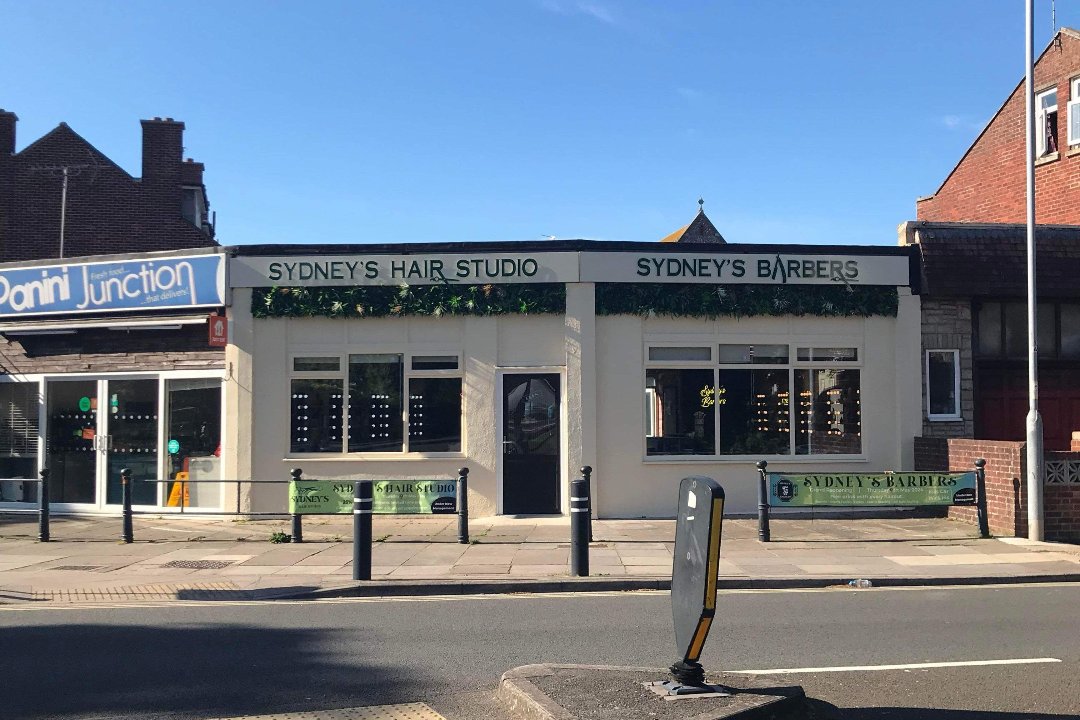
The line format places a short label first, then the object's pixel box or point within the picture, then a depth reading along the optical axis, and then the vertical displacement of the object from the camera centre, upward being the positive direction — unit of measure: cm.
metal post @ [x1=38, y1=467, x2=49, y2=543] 1377 -141
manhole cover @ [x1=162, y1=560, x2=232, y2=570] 1164 -189
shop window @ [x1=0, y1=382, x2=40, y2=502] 1756 -48
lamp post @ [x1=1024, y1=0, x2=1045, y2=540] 1302 +46
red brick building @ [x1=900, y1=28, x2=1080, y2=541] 1609 +141
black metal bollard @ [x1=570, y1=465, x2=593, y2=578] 1067 -130
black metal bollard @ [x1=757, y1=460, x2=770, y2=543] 1306 -127
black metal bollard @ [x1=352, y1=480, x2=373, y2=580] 1069 -143
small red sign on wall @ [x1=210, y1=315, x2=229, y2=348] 1569 +135
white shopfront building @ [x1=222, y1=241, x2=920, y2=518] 1572 +78
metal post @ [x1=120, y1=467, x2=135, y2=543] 1338 -122
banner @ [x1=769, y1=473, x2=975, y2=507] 1346 -109
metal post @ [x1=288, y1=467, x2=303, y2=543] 1351 -167
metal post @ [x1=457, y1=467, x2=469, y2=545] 1293 -129
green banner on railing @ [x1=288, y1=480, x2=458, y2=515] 1315 -117
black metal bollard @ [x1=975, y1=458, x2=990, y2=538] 1338 -122
